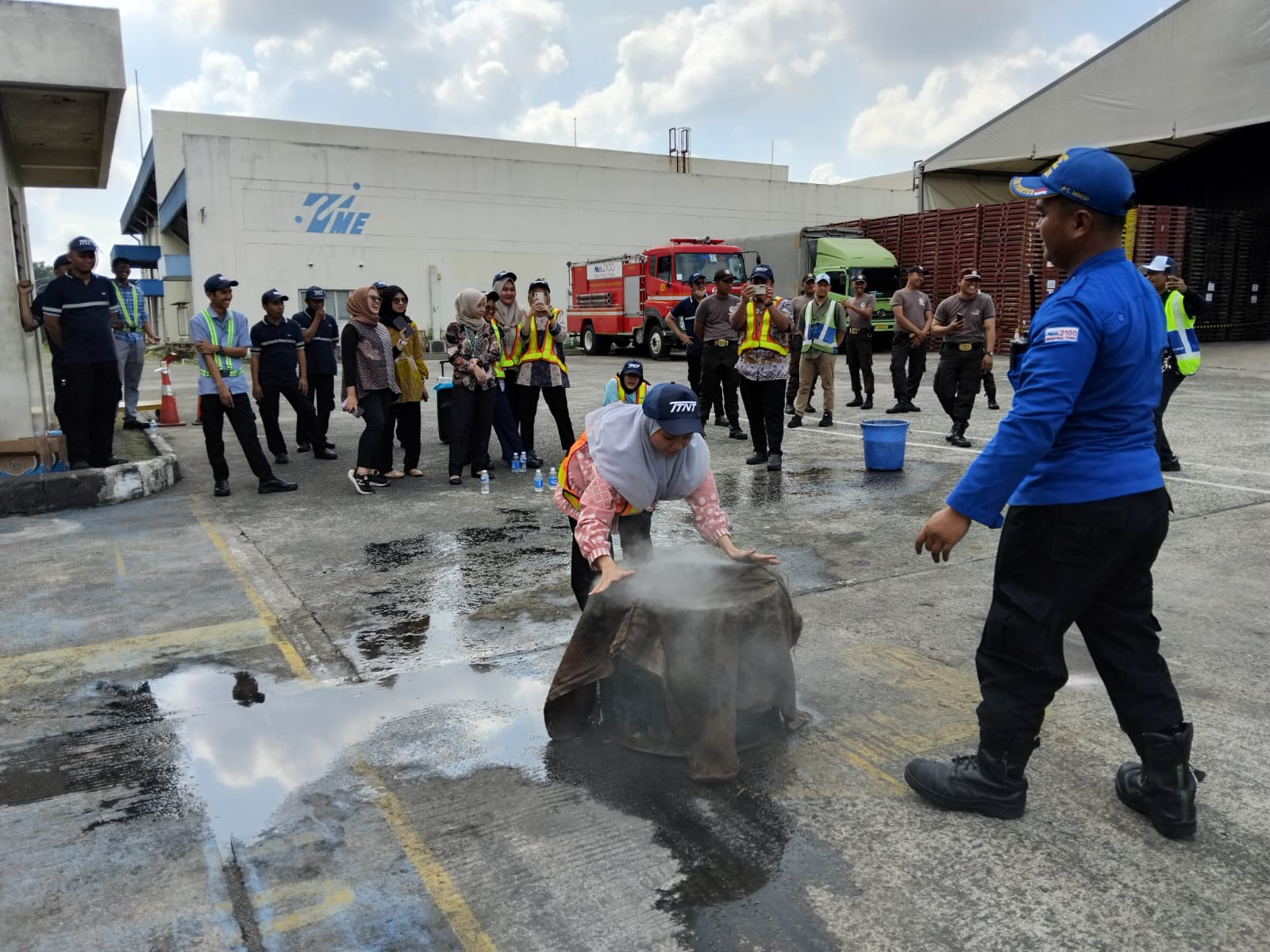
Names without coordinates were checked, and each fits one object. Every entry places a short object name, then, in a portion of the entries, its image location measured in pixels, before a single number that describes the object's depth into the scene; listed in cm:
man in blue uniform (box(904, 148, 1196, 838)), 258
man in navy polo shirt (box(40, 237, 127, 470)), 747
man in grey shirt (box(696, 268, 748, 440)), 945
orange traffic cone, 1285
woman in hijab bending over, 320
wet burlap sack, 308
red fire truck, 2278
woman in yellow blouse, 854
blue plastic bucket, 835
